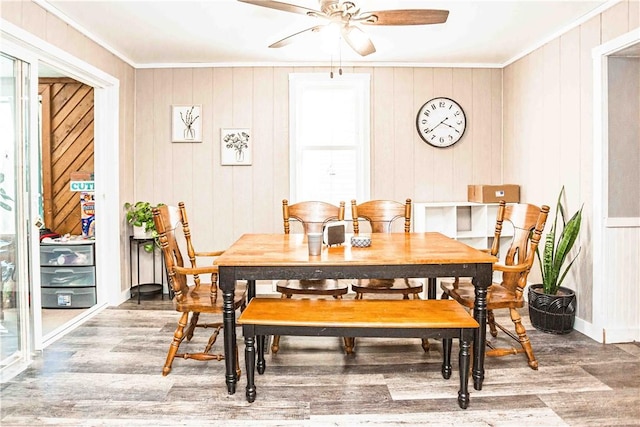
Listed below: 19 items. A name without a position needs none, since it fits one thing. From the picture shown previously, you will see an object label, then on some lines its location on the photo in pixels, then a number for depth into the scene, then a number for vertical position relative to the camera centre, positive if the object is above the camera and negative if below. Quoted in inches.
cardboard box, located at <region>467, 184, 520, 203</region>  180.7 +4.0
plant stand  180.8 -32.3
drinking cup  100.7 -8.3
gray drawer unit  173.0 -25.3
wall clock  193.0 +34.3
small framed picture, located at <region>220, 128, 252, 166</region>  191.3 +24.6
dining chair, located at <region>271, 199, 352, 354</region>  144.3 -3.0
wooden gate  198.7 +29.0
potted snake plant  135.4 -27.7
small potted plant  174.6 -5.9
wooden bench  90.4 -23.6
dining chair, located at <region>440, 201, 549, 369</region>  106.7 -18.3
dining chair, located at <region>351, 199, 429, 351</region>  143.8 -2.8
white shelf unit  184.2 -7.3
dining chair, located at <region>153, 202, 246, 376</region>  104.8 -21.6
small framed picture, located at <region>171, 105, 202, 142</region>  190.5 +34.8
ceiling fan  102.3 +43.5
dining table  95.3 -13.6
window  191.9 +25.6
